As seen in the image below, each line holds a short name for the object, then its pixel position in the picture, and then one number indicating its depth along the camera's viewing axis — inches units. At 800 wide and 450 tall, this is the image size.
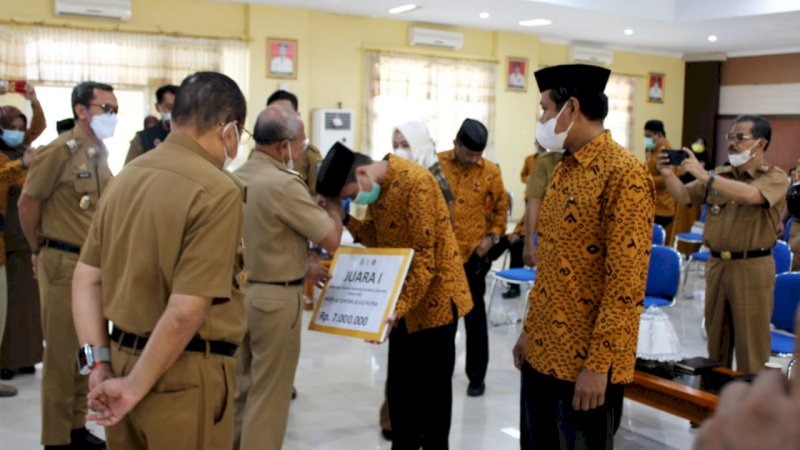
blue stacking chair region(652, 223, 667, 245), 262.1
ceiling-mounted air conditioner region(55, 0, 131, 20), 388.8
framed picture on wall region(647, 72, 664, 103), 617.6
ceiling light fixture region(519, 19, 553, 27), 480.3
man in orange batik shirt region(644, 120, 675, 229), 339.0
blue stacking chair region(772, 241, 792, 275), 204.4
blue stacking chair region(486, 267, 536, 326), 242.4
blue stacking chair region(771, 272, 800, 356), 171.5
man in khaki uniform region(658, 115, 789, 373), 161.3
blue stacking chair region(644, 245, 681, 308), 204.4
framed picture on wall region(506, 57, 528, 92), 540.1
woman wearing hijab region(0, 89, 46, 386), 182.7
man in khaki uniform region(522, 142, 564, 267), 228.7
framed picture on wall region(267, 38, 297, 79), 450.0
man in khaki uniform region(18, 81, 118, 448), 138.5
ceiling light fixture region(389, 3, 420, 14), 436.3
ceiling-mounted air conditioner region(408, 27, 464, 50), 495.2
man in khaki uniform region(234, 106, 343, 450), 118.7
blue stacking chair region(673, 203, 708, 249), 345.7
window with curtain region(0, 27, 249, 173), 387.5
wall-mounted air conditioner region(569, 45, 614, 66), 571.2
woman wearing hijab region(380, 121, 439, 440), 141.1
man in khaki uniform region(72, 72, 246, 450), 76.2
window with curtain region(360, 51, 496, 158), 492.4
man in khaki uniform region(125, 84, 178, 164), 205.3
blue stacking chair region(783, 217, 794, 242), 269.0
